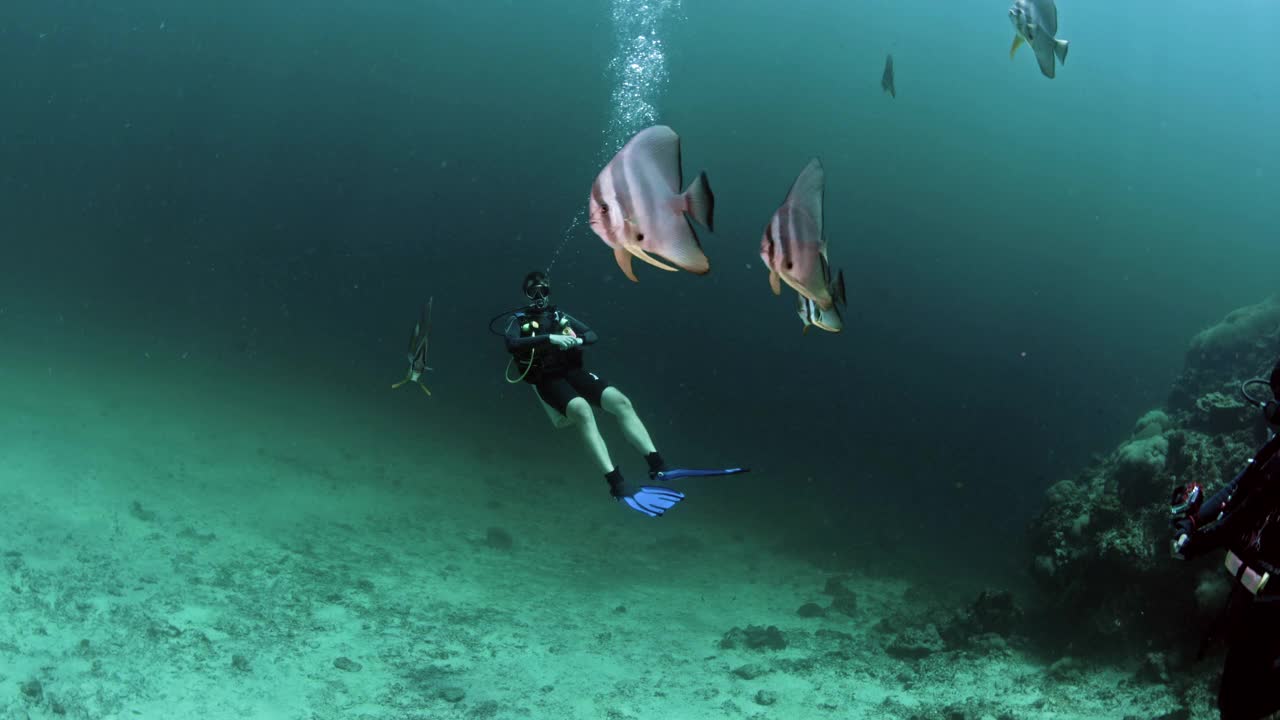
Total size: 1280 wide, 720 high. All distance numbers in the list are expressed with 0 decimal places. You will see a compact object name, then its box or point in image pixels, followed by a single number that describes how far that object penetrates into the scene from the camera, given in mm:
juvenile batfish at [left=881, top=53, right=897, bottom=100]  9855
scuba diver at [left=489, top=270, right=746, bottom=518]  5695
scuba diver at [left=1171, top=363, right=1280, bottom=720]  2289
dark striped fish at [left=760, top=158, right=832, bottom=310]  1954
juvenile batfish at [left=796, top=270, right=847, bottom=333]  2176
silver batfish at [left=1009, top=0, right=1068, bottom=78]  4922
